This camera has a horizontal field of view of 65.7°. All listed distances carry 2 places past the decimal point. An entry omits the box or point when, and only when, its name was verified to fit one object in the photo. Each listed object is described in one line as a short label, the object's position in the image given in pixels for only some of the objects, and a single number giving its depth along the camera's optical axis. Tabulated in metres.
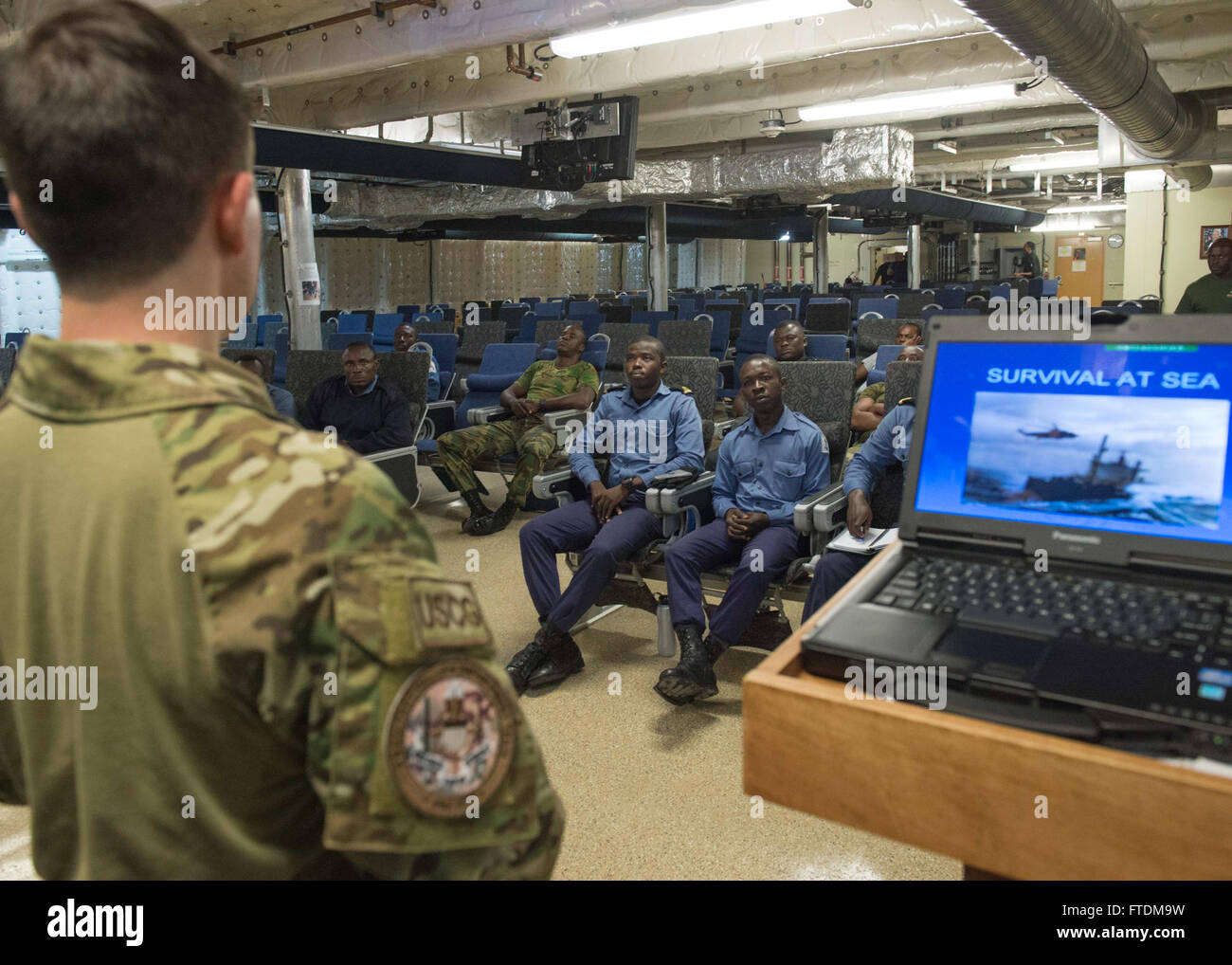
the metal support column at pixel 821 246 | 16.81
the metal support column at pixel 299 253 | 8.16
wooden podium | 0.64
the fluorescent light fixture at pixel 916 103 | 7.80
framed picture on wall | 11.99
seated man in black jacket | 4.79
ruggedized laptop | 0.73
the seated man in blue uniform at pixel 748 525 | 2.80
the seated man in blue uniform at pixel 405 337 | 6.96
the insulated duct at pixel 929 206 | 14.84
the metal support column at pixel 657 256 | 12.64
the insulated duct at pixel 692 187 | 9.92
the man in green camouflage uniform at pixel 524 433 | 4.97
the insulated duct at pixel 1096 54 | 3.72
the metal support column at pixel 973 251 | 22.97
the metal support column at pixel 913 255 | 19.34
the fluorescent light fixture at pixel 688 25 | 5.11
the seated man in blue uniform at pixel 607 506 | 3.04
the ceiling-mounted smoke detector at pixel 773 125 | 8.74
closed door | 23.91
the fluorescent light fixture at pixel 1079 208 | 23.15
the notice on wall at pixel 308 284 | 8.16
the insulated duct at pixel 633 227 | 16.33
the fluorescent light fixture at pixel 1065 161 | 13.41
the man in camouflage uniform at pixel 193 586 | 0.50
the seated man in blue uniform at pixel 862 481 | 2.59
